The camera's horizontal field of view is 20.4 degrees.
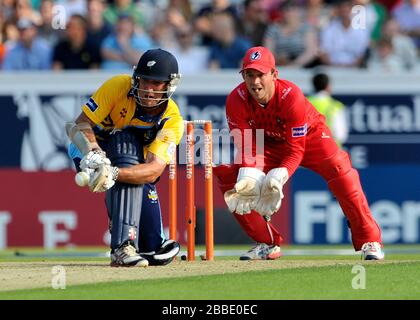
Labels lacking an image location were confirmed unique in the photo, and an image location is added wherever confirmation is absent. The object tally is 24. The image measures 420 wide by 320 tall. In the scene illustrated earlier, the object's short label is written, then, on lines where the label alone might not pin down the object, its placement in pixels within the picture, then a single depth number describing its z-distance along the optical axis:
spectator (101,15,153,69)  16.58
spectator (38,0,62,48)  17.39
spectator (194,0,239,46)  17.14
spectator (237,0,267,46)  17.08
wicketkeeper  9.98
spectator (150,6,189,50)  16.89
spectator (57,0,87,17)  17.52
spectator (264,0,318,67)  16.70
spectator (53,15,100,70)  16.61
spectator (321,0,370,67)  16.64
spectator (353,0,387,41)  17.31
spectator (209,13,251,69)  16.71
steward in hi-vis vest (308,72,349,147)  15.01
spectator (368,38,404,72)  16.70
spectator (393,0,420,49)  17.27
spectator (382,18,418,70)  16.78
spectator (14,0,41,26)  17.53
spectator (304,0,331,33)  16.97
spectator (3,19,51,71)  16.70
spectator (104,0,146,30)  17.41
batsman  9.53
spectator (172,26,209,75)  16.78
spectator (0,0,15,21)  17.66
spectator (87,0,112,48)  16.81
